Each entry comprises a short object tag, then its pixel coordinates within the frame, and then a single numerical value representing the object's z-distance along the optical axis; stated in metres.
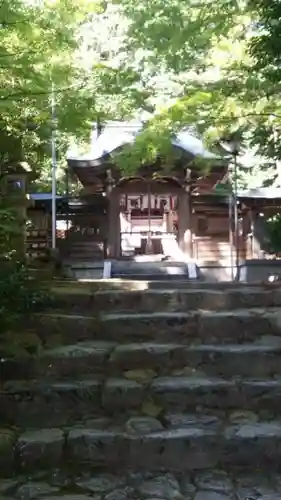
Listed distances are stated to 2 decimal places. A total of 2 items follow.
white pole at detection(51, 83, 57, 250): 11.53
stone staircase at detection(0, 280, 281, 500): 3.08
